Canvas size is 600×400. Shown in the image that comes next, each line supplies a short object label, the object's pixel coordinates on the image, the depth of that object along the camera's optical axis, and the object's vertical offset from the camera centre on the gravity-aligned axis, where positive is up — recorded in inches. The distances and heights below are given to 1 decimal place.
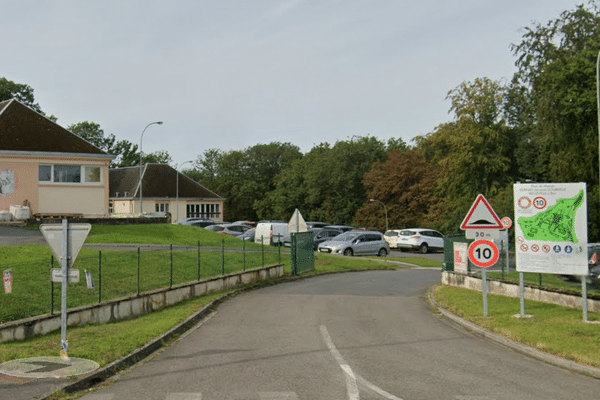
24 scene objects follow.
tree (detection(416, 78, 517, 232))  2306.8 +266.6
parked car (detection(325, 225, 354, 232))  2301.4 -8.5
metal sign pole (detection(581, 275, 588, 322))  579.5 -68.0
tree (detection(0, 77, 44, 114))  2632.9 +543.4
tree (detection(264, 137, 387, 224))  3570.4 +231.0
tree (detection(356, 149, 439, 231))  3053.6 +164.9
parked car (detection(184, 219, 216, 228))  2333.9 +14.4
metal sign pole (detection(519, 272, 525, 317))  607.5 -62.1
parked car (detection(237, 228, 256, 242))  1889.3 -23.8
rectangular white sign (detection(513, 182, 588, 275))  613.9 -4.3
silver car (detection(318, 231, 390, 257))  1734.7 -49.5
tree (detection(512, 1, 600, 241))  1491.1 +283.5
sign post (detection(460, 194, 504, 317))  623.2 -6.7
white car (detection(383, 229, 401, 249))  2167.8 -39.2
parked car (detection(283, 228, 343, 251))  1917.3 -24.0
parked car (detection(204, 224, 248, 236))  2058.6 -4.5
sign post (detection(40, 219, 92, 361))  405.4 -9.3
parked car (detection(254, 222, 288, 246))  1754.4 -12.0
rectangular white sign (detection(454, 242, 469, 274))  1011.9 -50.5
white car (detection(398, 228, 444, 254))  2114.9 -48.6
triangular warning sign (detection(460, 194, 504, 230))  634.8 +6.4
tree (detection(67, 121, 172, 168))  4106.8 +537.5
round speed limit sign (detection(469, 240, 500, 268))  621.0 -25.8
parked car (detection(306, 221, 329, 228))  2446.0 +6.6
